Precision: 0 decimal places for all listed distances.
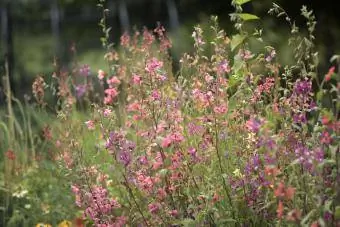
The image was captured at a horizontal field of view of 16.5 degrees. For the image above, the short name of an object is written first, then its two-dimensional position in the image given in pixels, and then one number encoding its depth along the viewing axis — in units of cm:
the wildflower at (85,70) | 743
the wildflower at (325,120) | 381
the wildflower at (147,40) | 583
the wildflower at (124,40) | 635
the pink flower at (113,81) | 603
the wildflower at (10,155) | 711
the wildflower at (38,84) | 650
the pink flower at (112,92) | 562
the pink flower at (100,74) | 615
